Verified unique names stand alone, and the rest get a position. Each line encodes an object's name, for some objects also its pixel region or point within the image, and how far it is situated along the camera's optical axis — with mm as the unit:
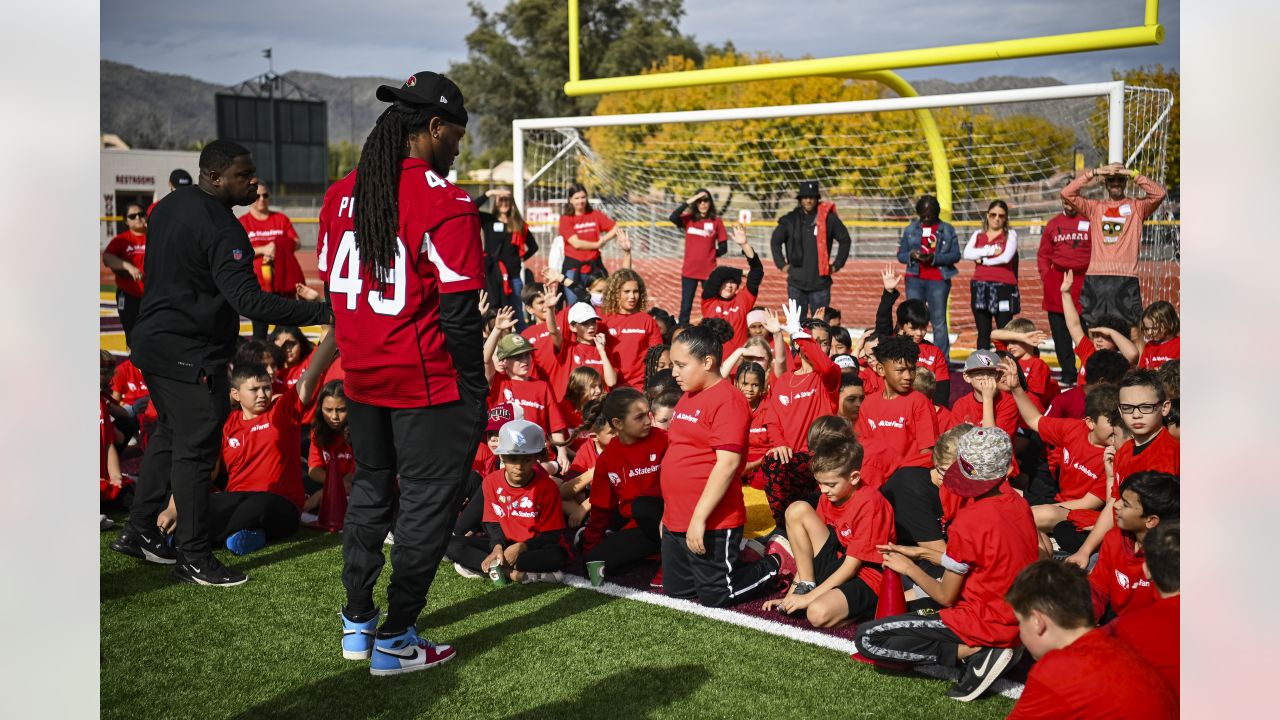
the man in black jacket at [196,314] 4969
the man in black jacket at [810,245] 11266
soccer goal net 11945
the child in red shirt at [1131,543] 3758
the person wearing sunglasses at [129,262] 9391
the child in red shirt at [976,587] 3973
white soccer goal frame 9805
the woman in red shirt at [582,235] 12219
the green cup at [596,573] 5270
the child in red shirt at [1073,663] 2820
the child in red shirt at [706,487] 4777
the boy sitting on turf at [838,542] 4660
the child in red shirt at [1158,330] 6828
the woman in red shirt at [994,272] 10883
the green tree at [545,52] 61469
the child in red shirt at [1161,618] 3146
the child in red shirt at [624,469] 5840
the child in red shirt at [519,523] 5312
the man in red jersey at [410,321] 3783
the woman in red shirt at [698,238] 11898
